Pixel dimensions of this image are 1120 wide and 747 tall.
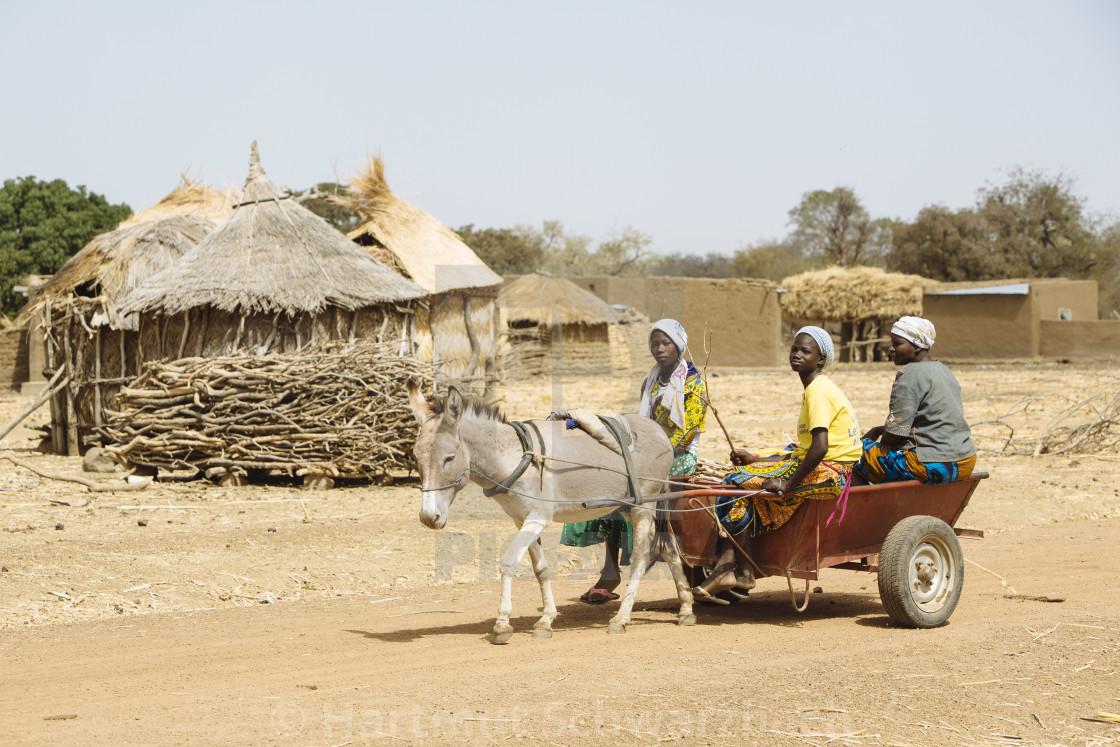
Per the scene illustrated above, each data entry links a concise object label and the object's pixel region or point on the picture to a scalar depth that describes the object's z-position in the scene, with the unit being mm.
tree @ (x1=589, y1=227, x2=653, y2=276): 71750
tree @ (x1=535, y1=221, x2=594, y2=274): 69850
